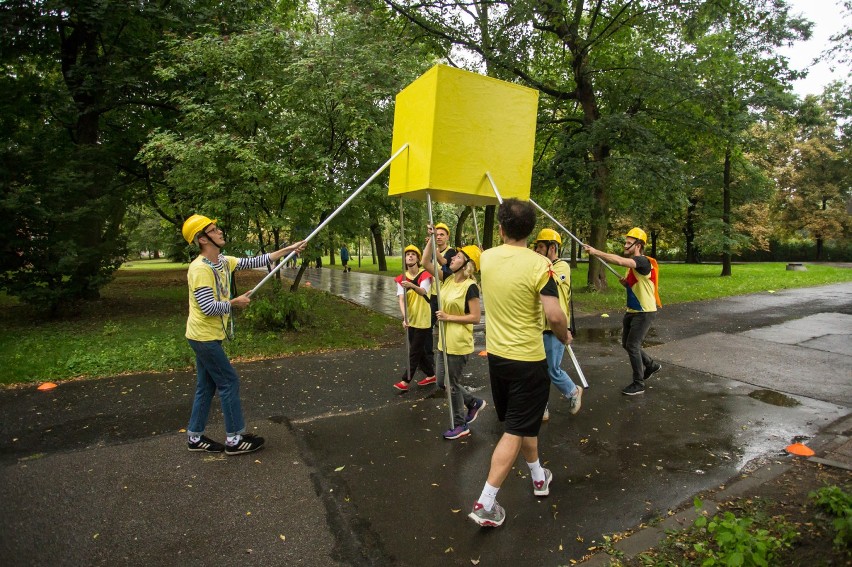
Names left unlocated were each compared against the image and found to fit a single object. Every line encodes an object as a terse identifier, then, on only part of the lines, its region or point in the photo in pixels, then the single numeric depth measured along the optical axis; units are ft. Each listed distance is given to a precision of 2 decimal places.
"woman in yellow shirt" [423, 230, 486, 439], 15.04
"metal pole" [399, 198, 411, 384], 18.91
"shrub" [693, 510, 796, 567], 8.34
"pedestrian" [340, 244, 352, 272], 94.07
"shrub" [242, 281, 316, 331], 30.14
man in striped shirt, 13.57
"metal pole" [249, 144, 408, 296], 14.17
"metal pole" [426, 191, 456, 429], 15.02
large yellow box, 14.16
